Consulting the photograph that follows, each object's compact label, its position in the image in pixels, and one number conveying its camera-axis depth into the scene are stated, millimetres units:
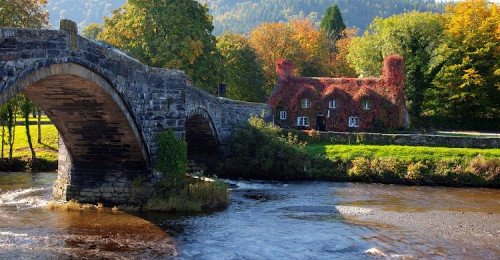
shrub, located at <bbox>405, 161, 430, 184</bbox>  34469
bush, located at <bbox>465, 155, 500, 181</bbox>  33719
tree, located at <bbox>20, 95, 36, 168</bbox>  37906
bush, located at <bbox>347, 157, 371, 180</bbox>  35312
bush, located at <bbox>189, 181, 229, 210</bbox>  25409
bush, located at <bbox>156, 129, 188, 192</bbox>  25219
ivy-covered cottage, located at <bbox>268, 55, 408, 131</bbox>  49469
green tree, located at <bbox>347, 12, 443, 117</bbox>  56188
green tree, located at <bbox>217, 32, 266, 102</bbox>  57750
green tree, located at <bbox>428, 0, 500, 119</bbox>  53562
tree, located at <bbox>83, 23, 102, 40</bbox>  84825
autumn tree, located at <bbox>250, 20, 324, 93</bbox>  65625
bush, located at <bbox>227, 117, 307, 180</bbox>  35938
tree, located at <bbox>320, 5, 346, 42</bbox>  81062
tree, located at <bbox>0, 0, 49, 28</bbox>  34188
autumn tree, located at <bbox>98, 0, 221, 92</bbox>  41938
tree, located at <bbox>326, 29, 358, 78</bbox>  69188
